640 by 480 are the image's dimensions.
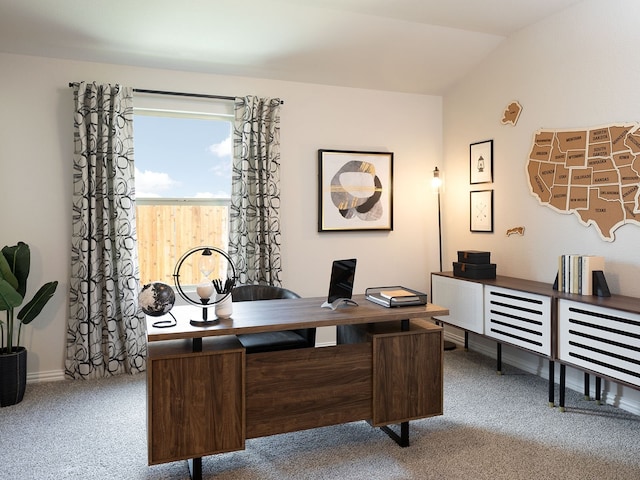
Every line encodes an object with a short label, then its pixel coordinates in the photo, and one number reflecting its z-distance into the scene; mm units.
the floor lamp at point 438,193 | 4691
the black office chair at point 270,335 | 3096
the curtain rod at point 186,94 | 3927
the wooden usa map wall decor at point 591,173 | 3197
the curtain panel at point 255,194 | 4156
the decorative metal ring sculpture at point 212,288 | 2396
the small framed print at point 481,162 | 4391
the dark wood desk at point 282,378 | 2268
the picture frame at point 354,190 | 4539
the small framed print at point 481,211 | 4402
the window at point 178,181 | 4098
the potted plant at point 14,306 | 3270
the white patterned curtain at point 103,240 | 3736
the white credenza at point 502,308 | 3305
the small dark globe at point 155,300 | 2373
